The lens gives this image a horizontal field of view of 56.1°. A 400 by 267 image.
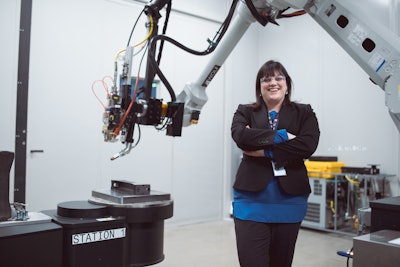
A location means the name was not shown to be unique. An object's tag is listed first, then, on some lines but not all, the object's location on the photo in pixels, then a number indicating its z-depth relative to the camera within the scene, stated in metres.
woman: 1.75
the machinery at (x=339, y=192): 4.30
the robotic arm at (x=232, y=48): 1.55
